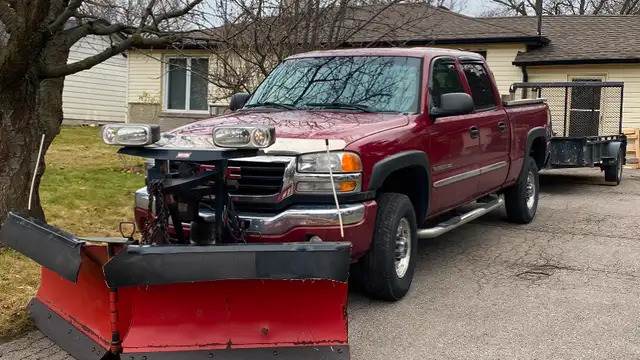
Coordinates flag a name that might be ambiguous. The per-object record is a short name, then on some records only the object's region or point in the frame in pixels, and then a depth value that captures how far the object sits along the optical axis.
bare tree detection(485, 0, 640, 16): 37.81
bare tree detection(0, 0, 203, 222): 5.12
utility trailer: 12.03
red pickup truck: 4.55
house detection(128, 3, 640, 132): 17.14
